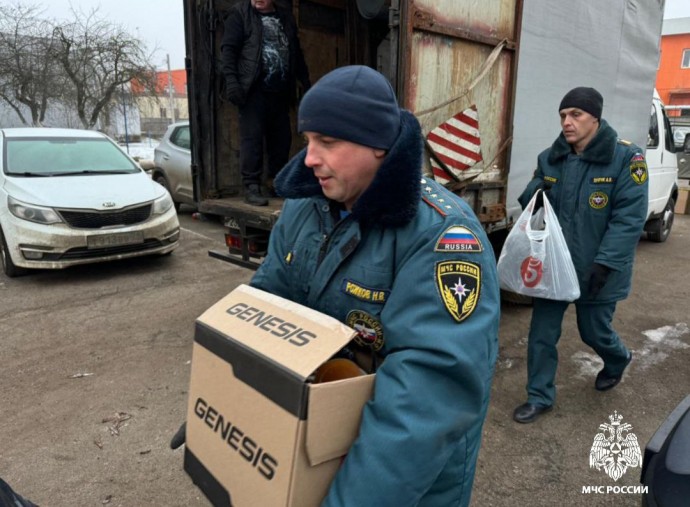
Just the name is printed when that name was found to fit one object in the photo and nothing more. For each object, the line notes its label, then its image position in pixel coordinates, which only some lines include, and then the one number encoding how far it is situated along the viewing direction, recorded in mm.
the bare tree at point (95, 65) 15555
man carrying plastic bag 2686
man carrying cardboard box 994
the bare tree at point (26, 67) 15031
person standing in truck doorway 4074
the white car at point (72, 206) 5145
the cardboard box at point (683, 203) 10836
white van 6609
